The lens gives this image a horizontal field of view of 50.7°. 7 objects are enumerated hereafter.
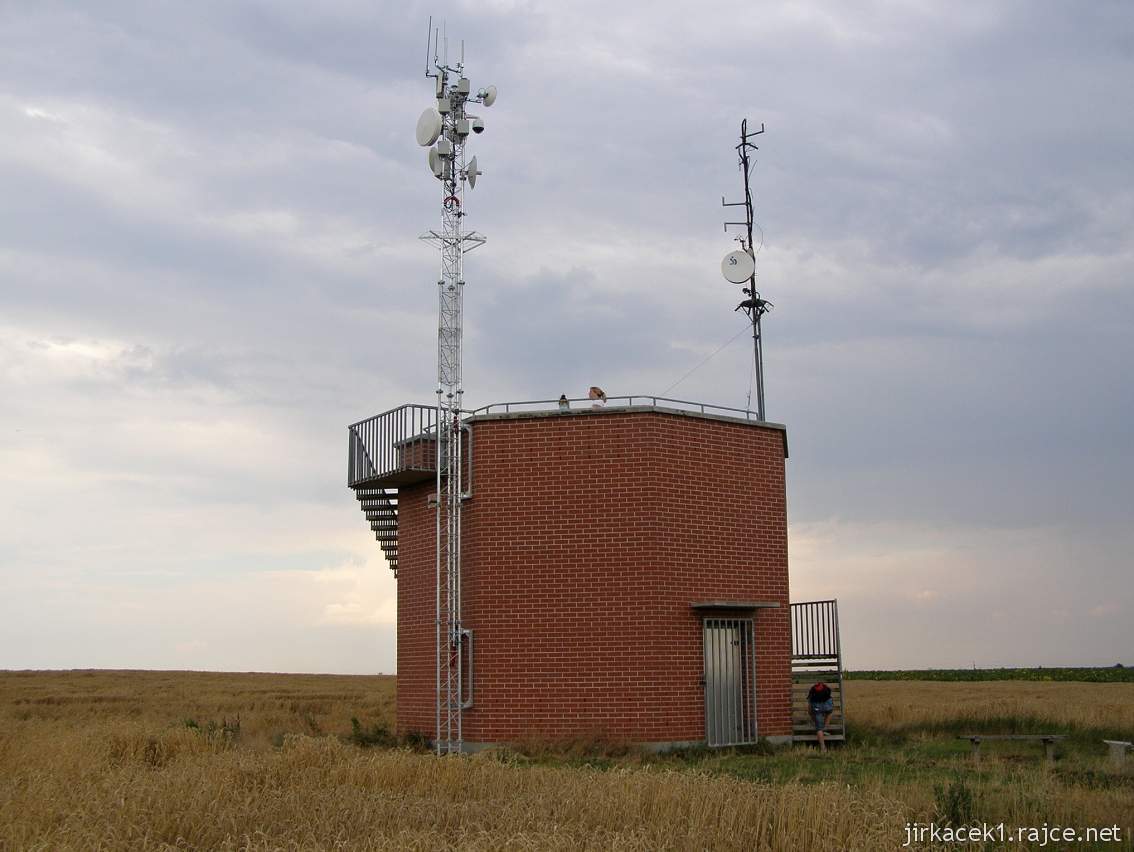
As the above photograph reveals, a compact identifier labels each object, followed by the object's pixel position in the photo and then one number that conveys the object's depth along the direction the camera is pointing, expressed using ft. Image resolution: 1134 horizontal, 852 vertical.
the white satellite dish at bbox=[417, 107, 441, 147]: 79.15
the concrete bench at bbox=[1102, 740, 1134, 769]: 59.33
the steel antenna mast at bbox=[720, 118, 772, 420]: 86.84
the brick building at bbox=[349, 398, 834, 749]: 72.79
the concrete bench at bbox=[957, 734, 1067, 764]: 62.75
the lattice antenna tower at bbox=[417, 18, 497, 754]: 74.79
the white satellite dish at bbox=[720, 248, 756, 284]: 86.89
